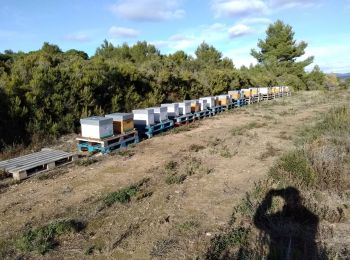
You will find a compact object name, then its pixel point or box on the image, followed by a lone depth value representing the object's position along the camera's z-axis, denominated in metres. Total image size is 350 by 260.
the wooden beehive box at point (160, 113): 12.57
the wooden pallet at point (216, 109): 18.06
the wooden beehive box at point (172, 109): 13.98
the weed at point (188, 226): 4.88
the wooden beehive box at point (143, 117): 11.69
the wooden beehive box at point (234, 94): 22.75
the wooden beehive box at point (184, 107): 14.73
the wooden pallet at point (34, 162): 7.46
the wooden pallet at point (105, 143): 9.48
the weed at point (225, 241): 4.22
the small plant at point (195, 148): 10.02
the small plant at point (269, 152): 9.02
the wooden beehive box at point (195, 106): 16.02
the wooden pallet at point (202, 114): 16.02
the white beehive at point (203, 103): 16.79
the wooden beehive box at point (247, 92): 25.05
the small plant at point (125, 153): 9.42
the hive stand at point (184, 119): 14.17
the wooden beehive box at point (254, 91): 26.33
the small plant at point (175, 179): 6.98
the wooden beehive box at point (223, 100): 19.69
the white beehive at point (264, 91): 28.33
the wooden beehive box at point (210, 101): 17.79
